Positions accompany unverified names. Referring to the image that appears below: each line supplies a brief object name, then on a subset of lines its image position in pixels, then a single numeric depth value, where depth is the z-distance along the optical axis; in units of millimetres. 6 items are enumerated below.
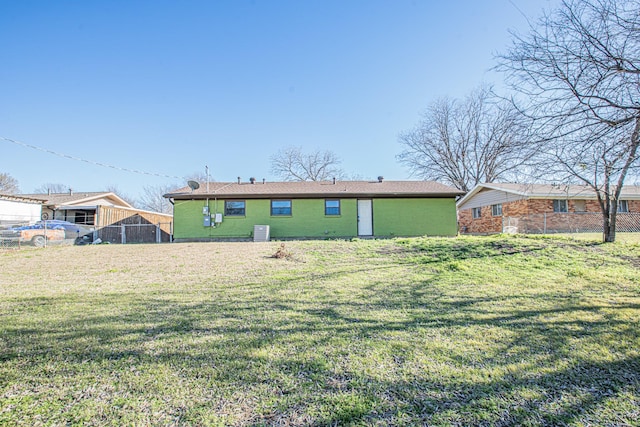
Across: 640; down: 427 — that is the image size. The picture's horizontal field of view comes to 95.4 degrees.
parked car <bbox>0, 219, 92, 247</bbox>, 11939
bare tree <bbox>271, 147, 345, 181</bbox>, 32250
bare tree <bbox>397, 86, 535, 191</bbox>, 25844
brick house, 16562
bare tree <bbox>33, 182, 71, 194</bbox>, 46125
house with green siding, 14602
